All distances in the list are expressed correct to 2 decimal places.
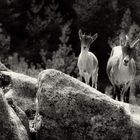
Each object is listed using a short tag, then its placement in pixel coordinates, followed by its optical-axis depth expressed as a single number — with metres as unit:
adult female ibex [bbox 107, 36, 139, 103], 22.64
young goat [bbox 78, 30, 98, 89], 25.53
